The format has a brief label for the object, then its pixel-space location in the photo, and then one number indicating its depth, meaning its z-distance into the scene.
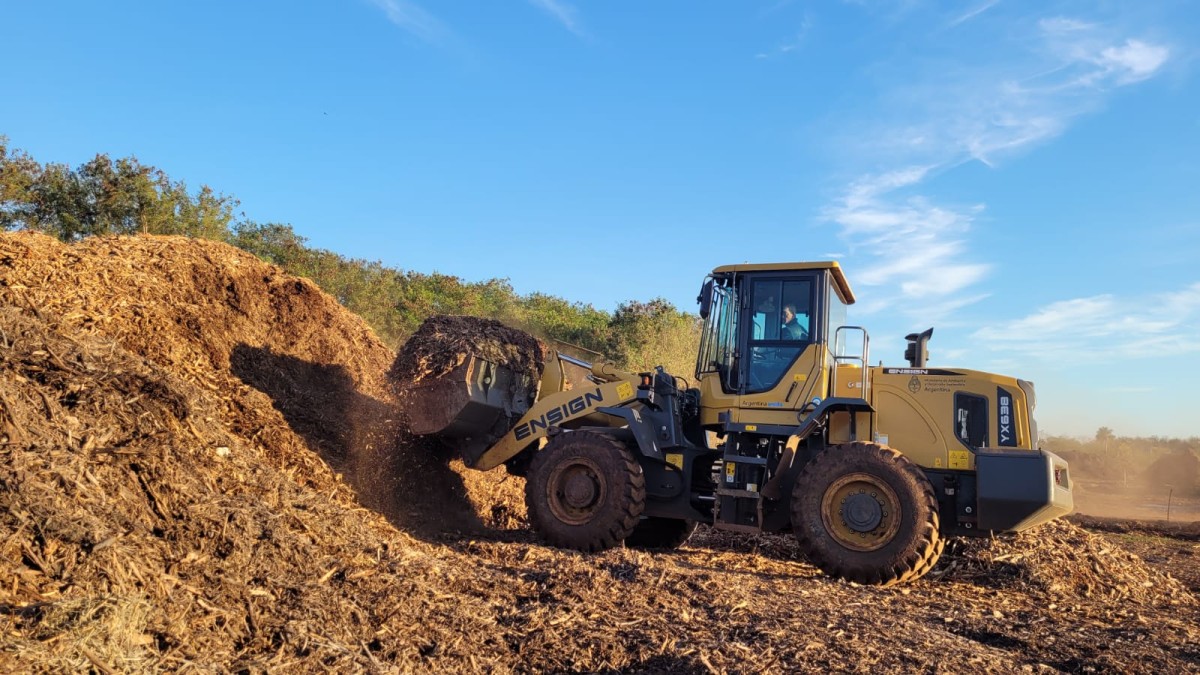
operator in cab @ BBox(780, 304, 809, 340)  9.32
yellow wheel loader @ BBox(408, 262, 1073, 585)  8.30
